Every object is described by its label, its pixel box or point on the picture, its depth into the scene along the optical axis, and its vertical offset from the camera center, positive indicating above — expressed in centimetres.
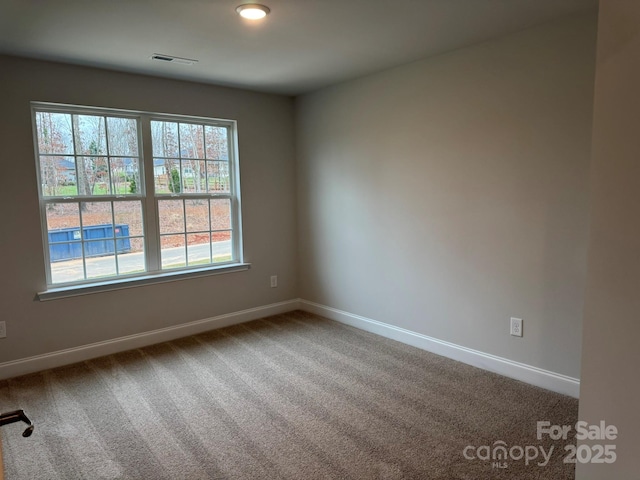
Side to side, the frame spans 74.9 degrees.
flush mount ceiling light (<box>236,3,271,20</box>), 228 +104
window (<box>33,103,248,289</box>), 338 +6
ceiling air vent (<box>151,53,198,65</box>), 313 +107
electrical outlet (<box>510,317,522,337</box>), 295 -95
